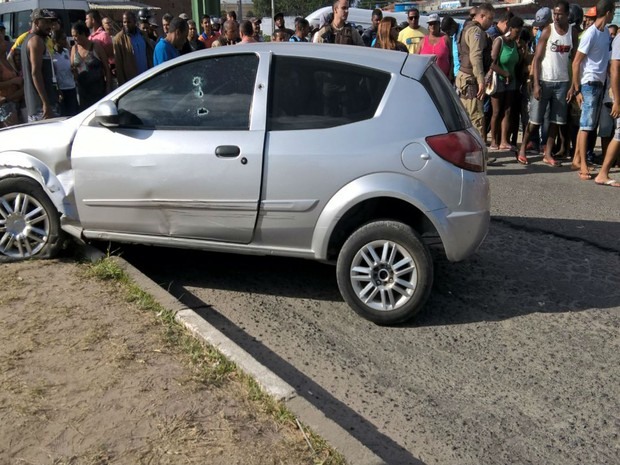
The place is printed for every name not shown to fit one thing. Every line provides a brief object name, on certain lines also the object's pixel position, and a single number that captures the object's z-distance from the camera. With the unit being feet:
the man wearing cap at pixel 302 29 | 32.89
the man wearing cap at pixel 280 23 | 38.56
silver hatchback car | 14.12
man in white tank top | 28.14
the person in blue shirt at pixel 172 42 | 26.27
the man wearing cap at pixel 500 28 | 32.63
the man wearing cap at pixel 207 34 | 39.79
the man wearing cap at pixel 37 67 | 23.57
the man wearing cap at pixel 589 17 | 30.42
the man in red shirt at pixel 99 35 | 31.73
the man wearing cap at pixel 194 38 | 37.46
